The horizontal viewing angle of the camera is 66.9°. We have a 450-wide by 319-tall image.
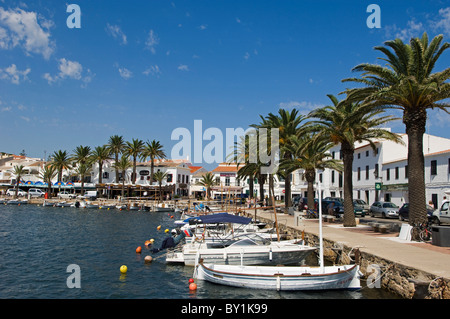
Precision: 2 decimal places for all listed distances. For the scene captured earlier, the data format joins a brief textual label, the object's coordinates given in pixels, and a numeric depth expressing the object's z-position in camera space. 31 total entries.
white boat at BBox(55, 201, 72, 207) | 69.88
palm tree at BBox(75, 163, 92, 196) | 85.38
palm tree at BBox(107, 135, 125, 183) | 86.56
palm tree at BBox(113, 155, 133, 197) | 83.88
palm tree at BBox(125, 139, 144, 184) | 84.50
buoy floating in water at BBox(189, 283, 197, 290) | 14.95
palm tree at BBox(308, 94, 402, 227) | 26.14
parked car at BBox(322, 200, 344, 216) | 36.21
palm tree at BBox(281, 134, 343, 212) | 36.12
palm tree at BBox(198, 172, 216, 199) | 86.12
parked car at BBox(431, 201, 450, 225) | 23.59
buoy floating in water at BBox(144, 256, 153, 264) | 20.44
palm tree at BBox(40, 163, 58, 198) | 85.47
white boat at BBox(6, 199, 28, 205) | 71.59
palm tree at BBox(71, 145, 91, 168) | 87.59
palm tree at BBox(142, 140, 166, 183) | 83.94
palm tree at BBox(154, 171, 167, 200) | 79.88
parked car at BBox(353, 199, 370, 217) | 38.38
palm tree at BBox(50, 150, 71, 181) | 86.96
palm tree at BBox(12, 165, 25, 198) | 83.50
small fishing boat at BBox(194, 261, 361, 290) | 13.95
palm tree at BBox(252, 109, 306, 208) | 41.97
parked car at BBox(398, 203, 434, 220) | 30.72
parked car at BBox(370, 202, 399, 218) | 35.63
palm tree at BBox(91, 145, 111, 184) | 85.19
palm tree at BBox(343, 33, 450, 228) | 18.77
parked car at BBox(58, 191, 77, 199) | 81.44
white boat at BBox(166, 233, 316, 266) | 18.06
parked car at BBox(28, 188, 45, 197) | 85.88
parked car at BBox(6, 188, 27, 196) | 90.07
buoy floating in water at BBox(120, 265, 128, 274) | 17.80
